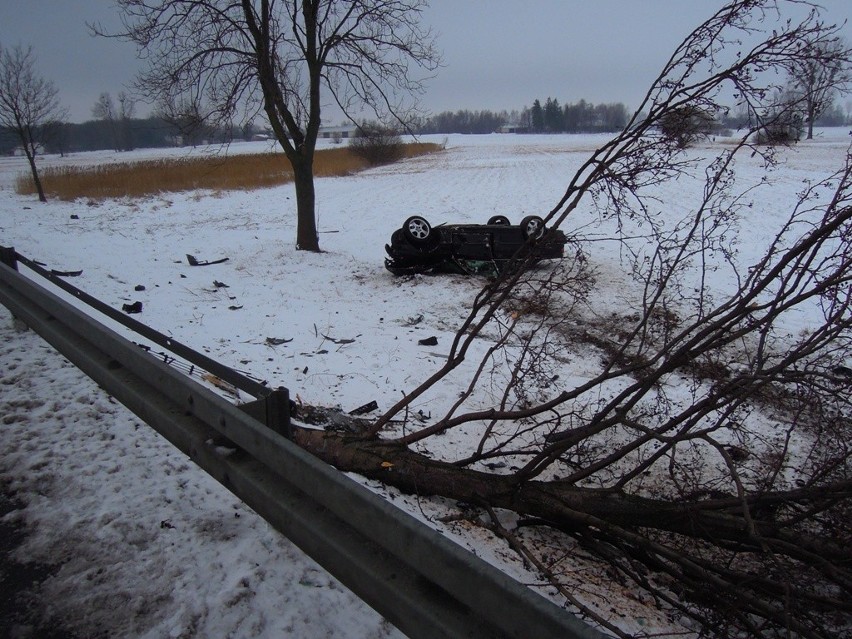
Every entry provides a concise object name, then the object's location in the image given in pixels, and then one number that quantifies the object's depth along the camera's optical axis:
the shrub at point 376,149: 49.25
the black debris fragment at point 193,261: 11.19
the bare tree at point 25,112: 19.27
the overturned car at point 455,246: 10.39
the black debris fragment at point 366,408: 5.12
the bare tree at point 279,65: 11.74
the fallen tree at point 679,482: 2.84
